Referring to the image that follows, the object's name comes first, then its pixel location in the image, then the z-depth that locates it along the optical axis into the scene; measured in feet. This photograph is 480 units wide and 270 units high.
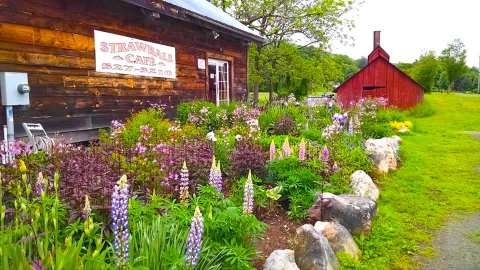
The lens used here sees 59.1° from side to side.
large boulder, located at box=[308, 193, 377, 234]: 16.51
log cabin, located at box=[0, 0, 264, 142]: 22.34
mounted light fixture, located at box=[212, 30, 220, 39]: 41.97
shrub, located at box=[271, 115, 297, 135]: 34.55
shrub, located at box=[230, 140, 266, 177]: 18.97
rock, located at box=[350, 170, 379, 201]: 20.33
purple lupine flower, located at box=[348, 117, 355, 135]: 30.84
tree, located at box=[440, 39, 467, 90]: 184.85
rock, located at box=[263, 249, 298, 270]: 12.11
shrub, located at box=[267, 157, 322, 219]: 17.40
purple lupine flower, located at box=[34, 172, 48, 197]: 10.29
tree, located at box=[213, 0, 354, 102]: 92.27
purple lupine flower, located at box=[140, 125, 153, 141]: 22.64
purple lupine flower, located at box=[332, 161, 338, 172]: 20.74
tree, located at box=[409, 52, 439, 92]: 149.59
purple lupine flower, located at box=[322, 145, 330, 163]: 19.56
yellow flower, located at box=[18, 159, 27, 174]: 9.22
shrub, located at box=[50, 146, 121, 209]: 12.10
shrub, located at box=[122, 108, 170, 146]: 23.71
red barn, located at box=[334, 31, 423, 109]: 92.17
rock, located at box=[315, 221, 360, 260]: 14.67
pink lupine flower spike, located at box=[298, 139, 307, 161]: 19.39
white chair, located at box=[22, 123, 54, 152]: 19.22
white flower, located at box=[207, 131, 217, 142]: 22.81
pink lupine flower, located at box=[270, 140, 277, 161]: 20.36
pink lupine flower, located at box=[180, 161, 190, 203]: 12.75
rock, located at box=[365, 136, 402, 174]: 27.65
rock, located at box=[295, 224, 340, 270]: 12.75
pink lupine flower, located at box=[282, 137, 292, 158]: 20.37
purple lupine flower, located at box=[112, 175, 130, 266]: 8.27
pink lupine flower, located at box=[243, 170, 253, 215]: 12.75
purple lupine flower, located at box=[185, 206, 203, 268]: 8.56
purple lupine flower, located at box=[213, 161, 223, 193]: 13.26
